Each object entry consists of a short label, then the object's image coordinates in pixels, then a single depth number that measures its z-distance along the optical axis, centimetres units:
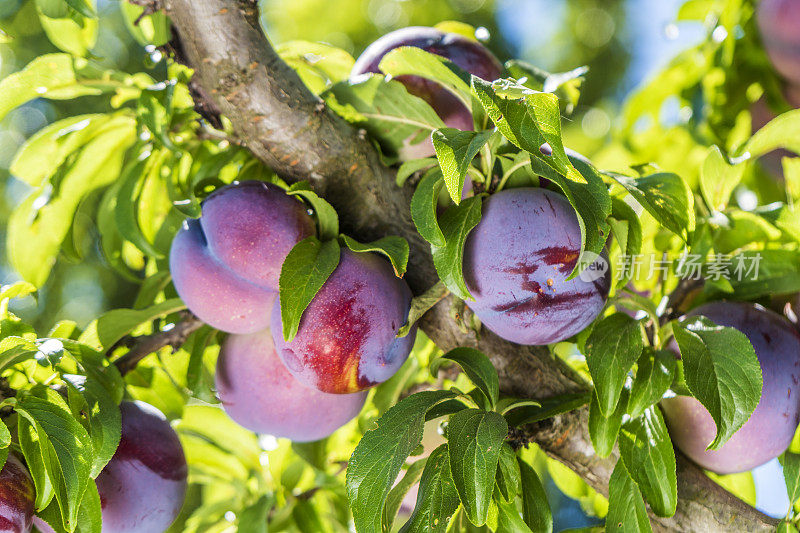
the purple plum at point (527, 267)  138
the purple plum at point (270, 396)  142
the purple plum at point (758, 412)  141
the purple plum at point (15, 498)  137
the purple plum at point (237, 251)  140
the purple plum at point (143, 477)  140
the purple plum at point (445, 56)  142
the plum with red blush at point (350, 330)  138
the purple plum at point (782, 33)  152
